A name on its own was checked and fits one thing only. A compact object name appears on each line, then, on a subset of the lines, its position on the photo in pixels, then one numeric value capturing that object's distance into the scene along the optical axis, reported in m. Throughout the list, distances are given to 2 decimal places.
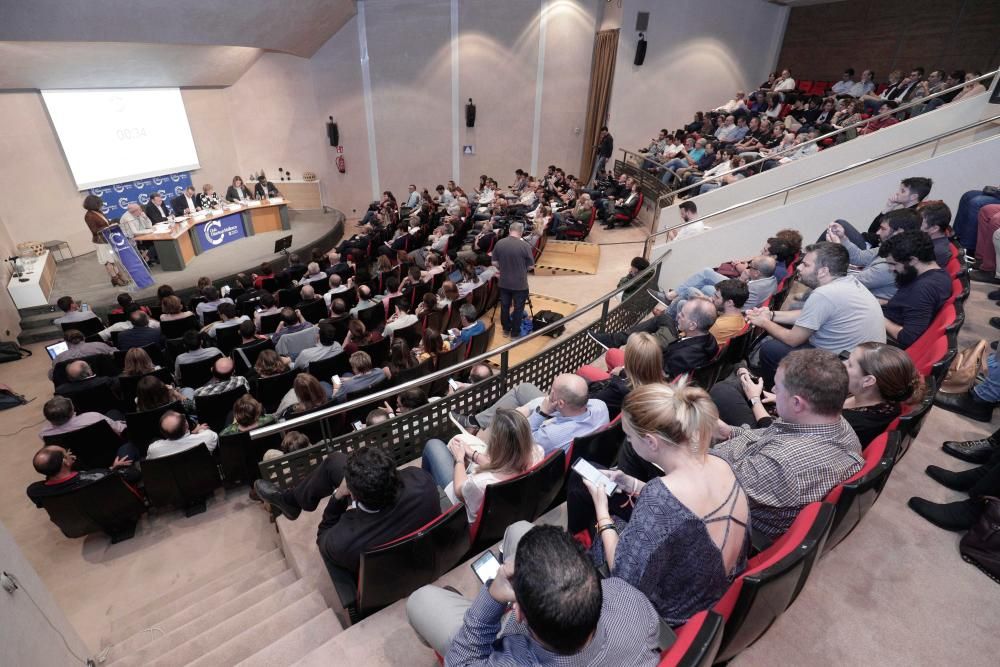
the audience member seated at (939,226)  3.72
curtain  13.34
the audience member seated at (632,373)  2.65
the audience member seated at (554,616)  1.08
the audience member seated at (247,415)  3.52
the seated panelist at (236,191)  11.69
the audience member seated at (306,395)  3.54
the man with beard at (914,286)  3.18
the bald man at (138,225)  9.09
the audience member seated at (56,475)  3.14
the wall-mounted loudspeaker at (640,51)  12.70
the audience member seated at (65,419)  3.60
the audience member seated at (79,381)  4.25
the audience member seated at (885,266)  3.68
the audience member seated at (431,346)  4.35
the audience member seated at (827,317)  2.98
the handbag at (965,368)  3.14
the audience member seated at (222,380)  4.05
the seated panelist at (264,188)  12.06
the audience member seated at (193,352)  4.64
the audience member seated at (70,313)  5.81
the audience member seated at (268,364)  4.14
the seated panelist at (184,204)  10.48
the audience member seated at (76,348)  4.87
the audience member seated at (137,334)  5.30
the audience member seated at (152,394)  3.79
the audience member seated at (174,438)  3.46
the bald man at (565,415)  2.60
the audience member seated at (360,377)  3.83
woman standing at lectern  8.43
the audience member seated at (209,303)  6.20
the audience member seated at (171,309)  5.66
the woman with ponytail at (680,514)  1.42
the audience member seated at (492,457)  2.28
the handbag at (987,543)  2.12
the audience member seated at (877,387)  2.07
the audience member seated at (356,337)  4.64
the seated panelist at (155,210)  9.80
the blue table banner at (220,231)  10.54
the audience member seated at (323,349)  4.44
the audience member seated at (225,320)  5.29
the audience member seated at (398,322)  5.07
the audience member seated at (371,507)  2.05
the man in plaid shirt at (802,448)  1.79
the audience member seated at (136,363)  4.37
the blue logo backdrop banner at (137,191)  10.35
